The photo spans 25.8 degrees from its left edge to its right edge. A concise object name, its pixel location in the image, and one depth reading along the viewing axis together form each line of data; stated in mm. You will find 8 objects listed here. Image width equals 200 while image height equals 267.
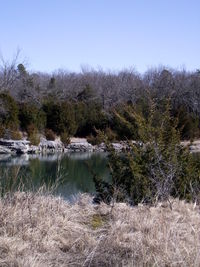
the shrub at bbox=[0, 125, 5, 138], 26719
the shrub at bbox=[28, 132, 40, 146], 26953
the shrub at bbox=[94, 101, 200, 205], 6728
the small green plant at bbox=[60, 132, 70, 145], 28500
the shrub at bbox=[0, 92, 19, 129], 27906
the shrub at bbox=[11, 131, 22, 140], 27094
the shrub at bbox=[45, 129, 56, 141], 29359
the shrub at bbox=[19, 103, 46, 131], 29297
